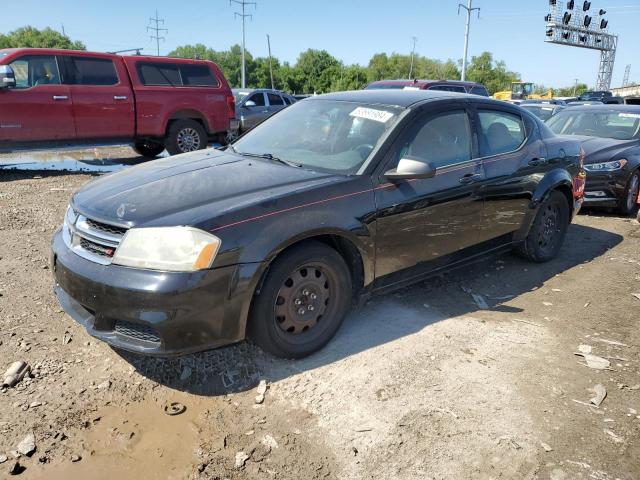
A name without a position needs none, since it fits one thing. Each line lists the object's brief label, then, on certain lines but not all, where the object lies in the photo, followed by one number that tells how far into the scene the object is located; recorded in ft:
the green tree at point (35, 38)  261.24
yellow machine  179.05
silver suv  47.42
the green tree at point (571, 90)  339.90
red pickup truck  27.94
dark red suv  38.60
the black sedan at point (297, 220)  8.98
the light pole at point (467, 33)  123.85
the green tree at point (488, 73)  304.30
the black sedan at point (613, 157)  23.71
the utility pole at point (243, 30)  158.87
